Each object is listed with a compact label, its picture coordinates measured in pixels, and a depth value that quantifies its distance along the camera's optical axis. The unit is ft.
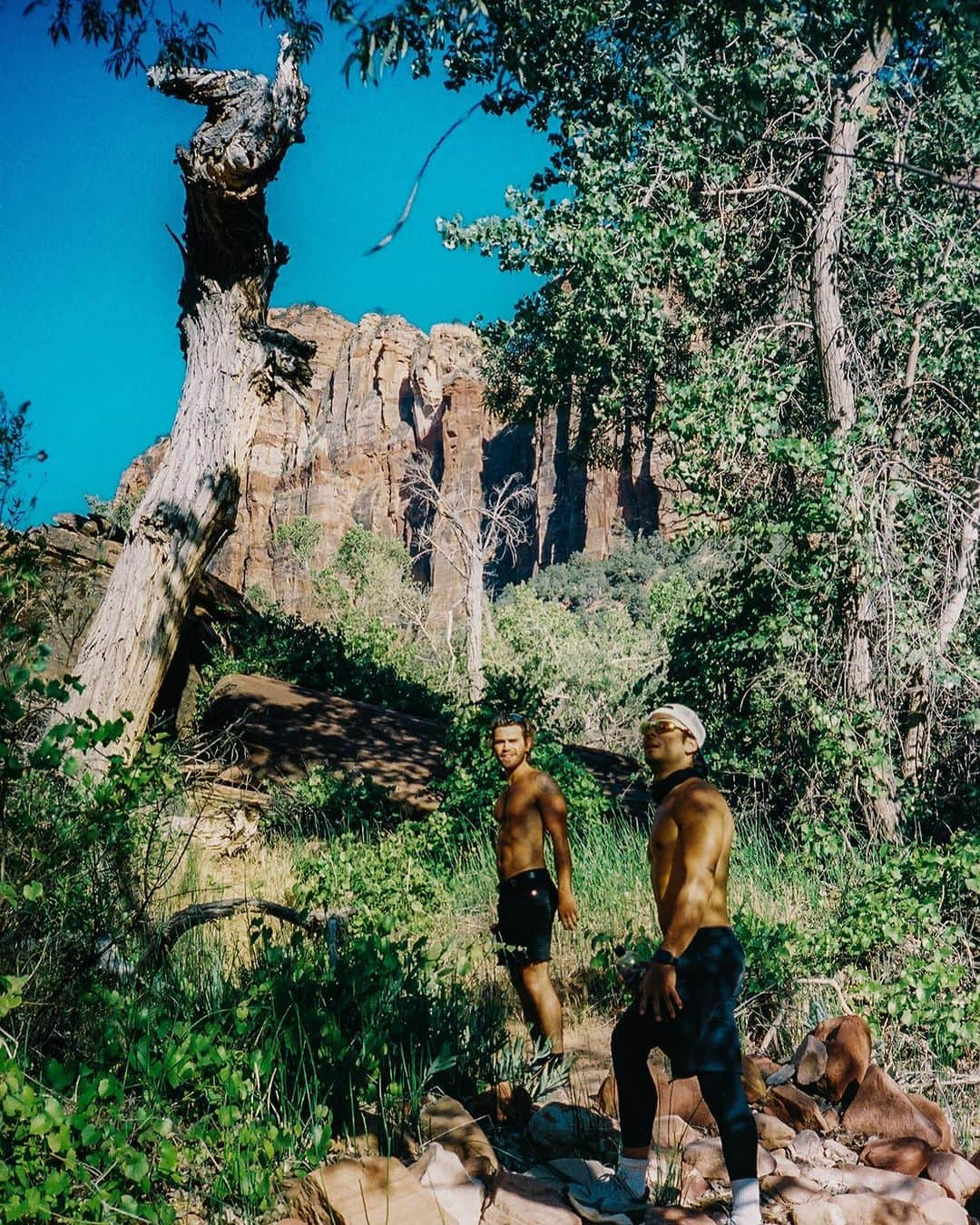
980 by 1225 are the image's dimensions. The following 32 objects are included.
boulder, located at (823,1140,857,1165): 12.61
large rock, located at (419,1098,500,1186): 10.83
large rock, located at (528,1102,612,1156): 12.51
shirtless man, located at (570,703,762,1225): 10.14
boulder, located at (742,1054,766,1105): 13.78
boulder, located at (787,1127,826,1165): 12.64
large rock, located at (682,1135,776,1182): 11.89
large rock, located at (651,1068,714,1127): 13.39
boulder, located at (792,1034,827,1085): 13.94
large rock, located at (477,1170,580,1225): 9.86
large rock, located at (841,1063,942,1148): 12.84
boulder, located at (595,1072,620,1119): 13.39
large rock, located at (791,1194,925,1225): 10.56
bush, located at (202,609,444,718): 46.80
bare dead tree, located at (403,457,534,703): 72.69
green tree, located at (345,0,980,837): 24.88
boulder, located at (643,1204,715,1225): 10.21
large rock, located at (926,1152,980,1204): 11.77
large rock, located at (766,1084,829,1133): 13.38
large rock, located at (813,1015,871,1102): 13.78
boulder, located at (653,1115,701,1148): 12.36
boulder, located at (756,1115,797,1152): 12.65
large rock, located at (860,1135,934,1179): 12.03
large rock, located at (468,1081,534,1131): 12.71
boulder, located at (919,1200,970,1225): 10.66
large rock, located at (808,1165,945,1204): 11.25
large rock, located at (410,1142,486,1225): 9.63
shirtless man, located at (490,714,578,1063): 14.89
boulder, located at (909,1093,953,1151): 12.92
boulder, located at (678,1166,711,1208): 11.55
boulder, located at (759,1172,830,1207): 11.31
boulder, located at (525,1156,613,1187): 11.46
